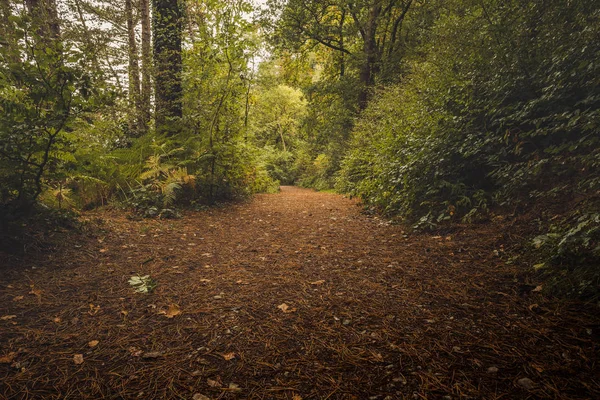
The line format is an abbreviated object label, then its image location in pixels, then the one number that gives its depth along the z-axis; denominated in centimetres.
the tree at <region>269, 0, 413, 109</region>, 1334
